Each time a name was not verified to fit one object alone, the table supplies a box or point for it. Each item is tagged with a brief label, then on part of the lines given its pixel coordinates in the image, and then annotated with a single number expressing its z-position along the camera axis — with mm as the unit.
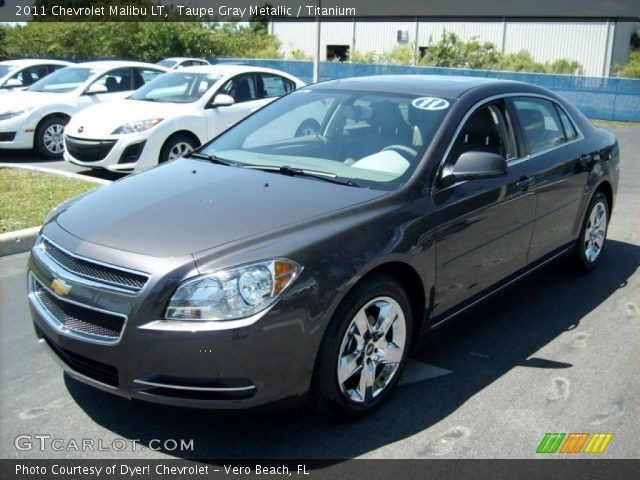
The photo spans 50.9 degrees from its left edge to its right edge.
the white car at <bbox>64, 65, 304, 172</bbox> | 8867
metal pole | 19352
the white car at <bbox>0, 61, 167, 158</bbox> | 11086
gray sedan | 2912
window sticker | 4219
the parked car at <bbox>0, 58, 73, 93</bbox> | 14344
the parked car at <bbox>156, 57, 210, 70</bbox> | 22244
